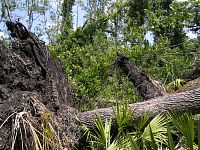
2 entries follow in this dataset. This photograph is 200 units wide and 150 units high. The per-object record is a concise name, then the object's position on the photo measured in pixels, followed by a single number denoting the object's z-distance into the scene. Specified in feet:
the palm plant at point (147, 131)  18.03
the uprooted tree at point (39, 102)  16.28
